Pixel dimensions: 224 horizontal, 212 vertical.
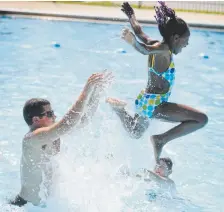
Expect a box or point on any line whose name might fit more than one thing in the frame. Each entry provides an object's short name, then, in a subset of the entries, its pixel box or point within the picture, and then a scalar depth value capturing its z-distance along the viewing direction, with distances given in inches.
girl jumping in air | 209.1
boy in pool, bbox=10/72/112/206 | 169.0
